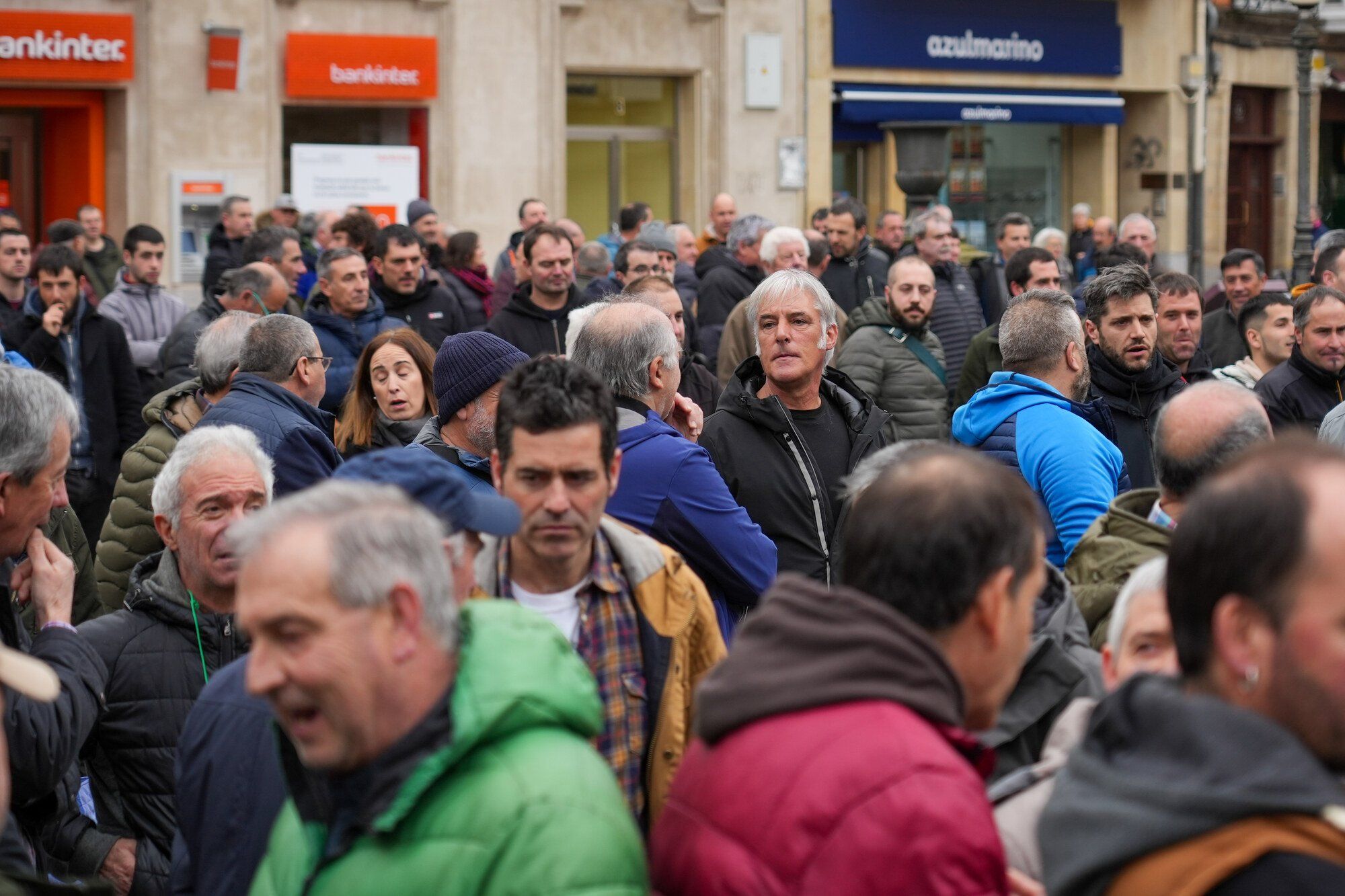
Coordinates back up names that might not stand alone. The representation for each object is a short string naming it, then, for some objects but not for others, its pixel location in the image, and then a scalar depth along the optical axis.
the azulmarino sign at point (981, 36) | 45.22
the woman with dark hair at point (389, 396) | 12.99
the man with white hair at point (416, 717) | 4.37
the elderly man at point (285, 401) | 11.09
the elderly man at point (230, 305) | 17.52
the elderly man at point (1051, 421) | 10.06
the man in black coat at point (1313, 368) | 14.24
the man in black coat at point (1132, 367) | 12.46
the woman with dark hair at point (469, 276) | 22.92
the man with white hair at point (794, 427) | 10.59
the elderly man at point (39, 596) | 6.58
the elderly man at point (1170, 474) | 7.60
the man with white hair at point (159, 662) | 7.89
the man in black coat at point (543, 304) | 18.48
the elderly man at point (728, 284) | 22.00
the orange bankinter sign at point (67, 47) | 32.44
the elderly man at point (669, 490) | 8.69
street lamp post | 34.34
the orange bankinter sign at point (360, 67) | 36.06
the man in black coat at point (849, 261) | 25.02
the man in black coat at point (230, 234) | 26.09
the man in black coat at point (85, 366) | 18.50
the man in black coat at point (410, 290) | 20.12
